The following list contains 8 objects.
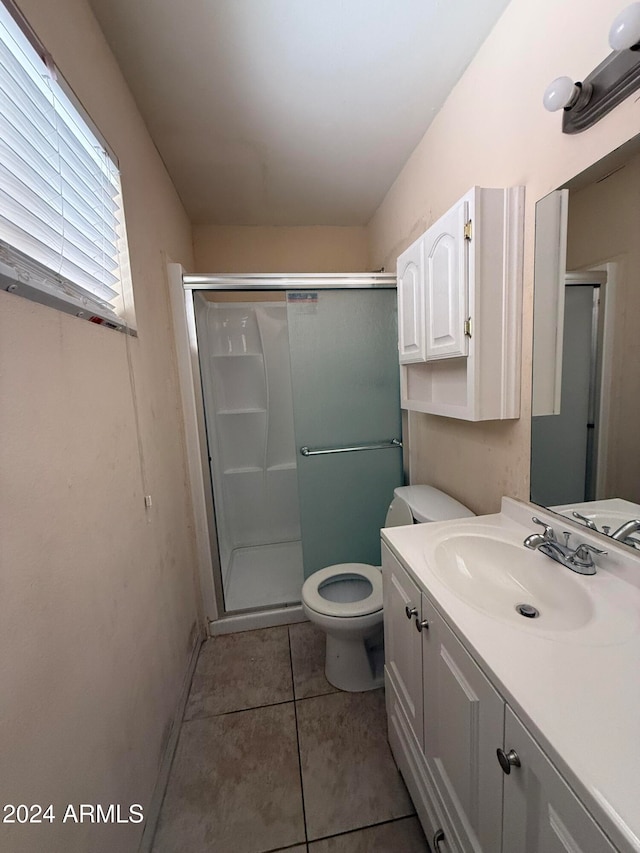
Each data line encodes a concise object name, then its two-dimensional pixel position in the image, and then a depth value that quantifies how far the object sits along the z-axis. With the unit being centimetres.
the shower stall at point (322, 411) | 181
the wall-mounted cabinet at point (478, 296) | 105
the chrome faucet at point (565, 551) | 86
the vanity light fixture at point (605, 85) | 64
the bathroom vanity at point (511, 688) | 45
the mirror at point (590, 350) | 79
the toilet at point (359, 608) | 141
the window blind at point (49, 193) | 63
